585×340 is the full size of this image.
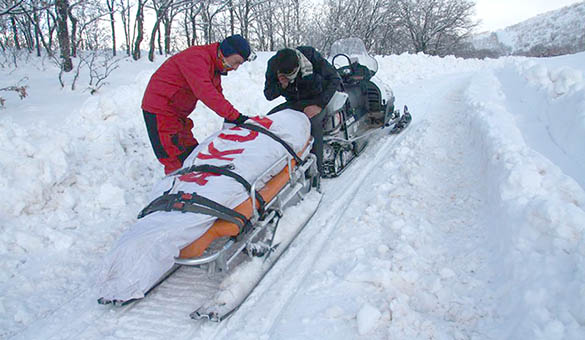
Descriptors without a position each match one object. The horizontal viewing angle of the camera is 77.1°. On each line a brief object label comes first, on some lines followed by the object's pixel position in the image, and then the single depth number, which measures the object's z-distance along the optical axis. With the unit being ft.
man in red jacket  12.14
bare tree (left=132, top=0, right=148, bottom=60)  53.62
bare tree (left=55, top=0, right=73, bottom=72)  29.39
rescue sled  7.48
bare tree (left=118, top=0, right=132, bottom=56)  88.63
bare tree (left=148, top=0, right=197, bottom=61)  50.06
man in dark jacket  14.24
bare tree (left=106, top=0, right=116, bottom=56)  77.19
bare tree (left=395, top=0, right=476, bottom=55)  107.45
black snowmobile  16.60
